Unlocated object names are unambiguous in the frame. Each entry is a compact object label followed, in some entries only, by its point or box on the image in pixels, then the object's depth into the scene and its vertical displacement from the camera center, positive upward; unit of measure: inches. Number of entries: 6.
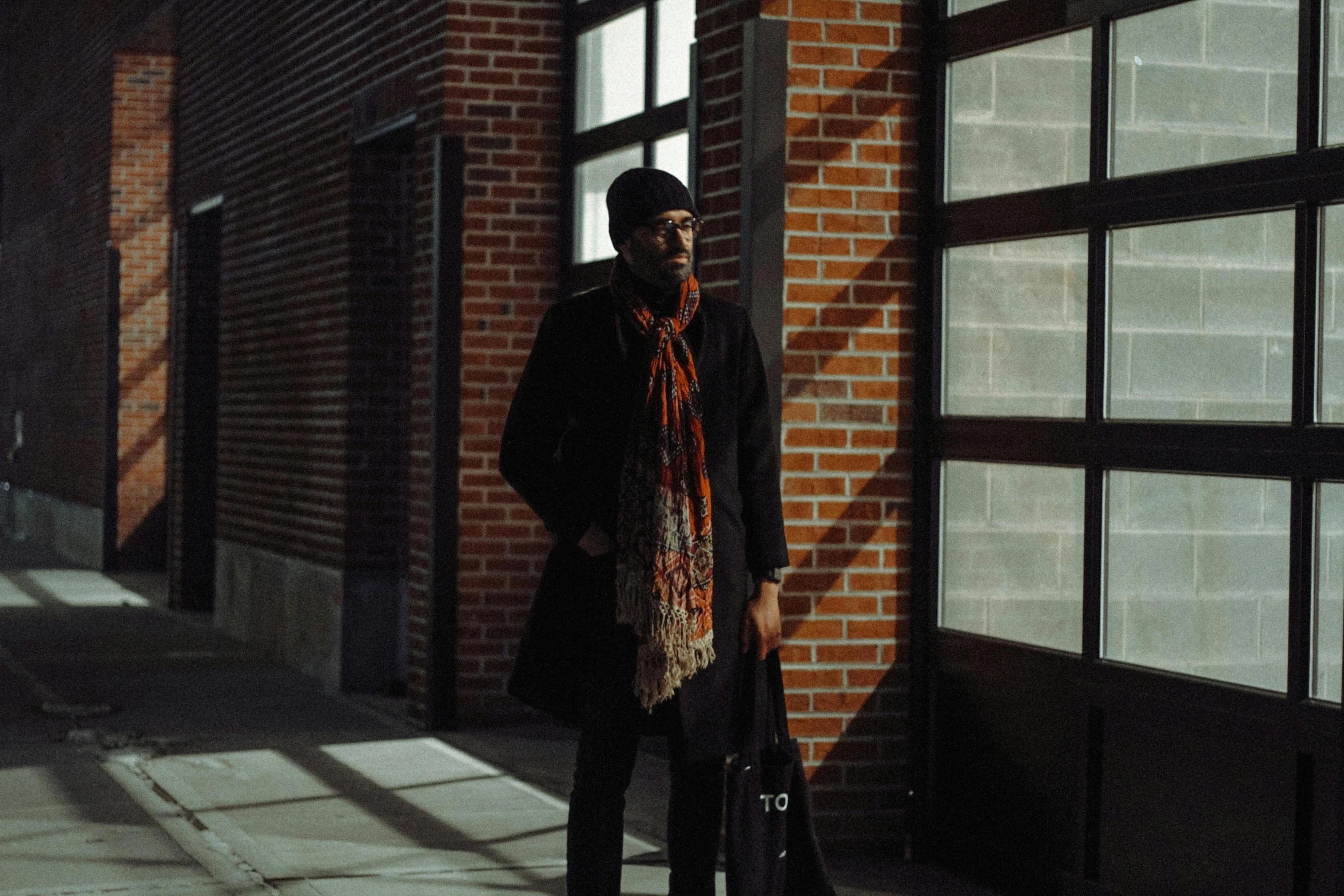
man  172.1 -9.1
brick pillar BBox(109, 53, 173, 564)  706.8 +37.0
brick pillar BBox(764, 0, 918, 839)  249.0 +3.6
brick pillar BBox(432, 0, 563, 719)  355.9 +27.1
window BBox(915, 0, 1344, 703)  192.7 +9.7
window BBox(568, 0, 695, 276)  315.6 +53.5
